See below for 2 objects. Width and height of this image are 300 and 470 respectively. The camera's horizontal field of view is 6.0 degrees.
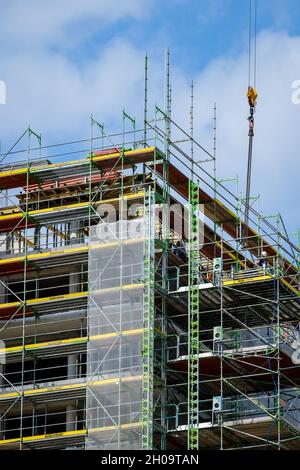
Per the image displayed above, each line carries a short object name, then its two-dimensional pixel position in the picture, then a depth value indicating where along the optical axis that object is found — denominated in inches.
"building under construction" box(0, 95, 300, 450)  4739.2
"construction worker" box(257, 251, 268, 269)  4820.4
